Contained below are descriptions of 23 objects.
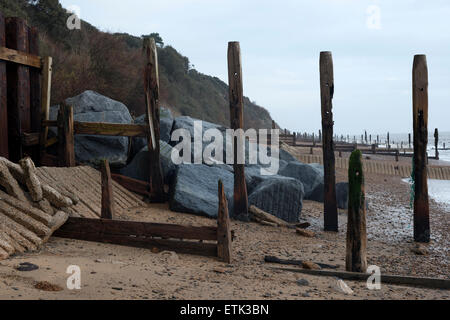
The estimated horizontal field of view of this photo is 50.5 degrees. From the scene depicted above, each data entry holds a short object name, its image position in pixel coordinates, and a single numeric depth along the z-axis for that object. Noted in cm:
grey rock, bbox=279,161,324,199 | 1400
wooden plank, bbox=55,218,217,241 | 645
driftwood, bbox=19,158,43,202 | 683
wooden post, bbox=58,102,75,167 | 989
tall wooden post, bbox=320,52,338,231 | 989
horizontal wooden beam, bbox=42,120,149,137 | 1016
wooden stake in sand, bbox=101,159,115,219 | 688
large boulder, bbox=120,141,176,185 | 1098
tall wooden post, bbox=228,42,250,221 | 994
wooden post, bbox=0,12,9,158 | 895
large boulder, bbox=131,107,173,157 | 1202
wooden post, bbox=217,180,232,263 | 624
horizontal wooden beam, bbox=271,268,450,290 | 602
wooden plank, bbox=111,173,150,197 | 1045
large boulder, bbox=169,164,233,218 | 997
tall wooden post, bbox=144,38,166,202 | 1016
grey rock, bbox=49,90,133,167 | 1108
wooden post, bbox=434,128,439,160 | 3499
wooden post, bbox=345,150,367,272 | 616
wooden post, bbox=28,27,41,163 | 1029
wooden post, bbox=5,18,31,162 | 947
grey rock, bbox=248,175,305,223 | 1064
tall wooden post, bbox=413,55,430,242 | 916
